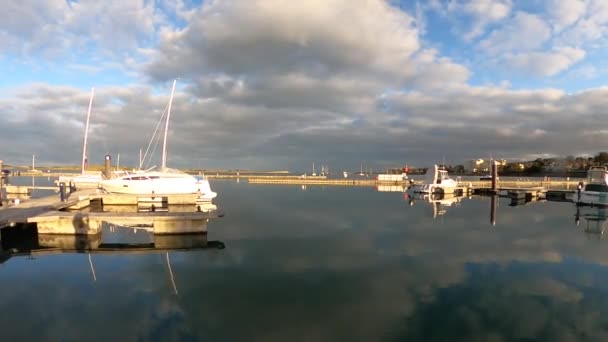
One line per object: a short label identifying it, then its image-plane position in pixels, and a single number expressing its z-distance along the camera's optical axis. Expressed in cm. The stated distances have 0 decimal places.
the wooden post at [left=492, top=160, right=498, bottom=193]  5812
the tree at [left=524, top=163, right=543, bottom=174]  17770
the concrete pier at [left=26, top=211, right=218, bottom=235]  1886
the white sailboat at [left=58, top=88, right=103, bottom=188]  4759
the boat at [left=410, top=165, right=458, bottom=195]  5475
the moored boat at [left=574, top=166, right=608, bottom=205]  3894
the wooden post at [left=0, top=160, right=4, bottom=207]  2353
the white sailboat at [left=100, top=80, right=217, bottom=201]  3544
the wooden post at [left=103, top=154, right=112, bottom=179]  4784
